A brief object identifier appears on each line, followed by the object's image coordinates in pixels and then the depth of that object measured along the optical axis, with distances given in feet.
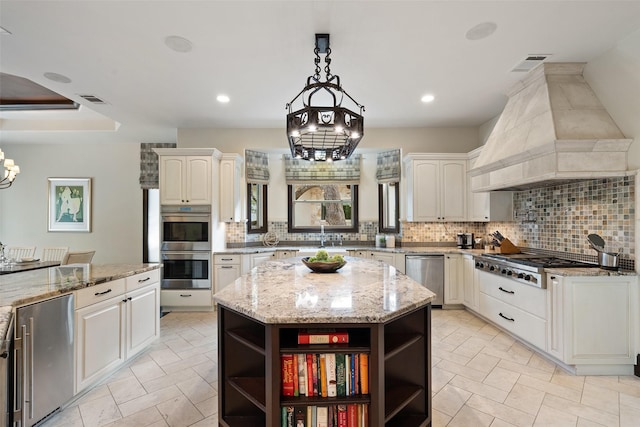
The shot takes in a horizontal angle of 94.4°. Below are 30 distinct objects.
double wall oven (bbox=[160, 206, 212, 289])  14.52
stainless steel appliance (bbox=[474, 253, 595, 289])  9.31
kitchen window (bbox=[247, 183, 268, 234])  17.28
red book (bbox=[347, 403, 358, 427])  4.89
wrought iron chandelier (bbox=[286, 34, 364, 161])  6.33
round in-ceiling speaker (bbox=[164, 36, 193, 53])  8.28
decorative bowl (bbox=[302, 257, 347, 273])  8.37
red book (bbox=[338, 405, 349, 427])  4.89
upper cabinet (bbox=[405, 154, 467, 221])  15.25
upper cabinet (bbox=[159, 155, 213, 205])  14.57
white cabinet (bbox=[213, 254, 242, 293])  14.62
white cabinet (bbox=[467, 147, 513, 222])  14.06
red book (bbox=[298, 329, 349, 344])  4.85
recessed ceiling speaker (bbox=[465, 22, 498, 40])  7.72
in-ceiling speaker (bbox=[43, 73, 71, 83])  10.25
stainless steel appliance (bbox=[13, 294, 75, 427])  5.76
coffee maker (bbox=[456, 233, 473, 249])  15.46
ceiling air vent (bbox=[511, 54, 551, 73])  9.31
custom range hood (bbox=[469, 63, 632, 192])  8.68
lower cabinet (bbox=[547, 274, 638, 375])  8.38
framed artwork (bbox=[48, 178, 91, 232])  19.36
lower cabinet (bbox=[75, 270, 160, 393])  7.22
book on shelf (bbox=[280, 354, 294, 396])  4.84
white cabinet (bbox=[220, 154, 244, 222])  15.39
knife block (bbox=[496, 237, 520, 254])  12.33
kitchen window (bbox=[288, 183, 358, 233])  17.92
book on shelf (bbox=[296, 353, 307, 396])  4.86
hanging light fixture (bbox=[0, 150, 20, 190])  13.03
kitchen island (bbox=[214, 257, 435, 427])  4.69
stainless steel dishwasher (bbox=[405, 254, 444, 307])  14.44
